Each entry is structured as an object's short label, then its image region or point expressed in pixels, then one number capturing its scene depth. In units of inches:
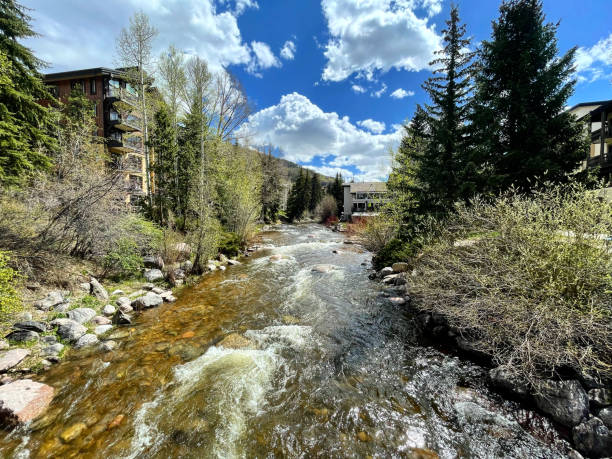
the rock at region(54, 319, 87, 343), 214.2
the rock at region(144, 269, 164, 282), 367.4
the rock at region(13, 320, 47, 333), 202.1
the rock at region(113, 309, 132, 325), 254.2
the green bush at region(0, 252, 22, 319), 158.2
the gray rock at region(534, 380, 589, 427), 136.3
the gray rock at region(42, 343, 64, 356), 193.2
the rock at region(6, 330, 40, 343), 195.5
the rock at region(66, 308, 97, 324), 235.3
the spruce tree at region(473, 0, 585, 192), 387.2
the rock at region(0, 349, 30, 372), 167.8
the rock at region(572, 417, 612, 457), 119.1
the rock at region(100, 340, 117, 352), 210.1
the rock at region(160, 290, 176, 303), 320.5
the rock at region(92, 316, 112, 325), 244.3
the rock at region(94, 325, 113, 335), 232.4
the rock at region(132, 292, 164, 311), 289.6
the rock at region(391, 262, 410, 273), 410.0
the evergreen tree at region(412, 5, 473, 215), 398.6
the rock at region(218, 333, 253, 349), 223.6
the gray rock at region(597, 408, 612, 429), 124.3
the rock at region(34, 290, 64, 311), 235.4
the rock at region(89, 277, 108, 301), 282.4
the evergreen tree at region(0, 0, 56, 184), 372.8
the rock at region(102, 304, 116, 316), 259.3
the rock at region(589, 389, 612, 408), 135.3
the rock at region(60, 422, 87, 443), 132.6
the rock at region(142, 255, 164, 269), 403.2
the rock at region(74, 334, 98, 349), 212.4
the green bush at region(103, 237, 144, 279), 338.3
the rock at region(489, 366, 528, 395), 158.2
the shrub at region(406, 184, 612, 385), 152.7
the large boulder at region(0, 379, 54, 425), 138.0
